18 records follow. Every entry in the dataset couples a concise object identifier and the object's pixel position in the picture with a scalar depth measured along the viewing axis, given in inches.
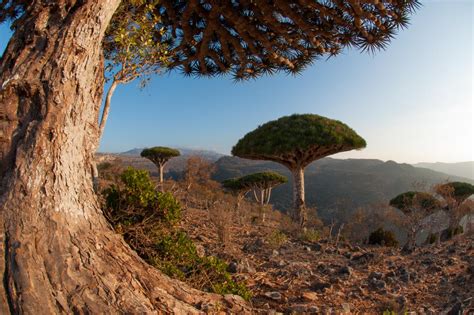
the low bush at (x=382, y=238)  622.5
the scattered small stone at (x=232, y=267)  172.1
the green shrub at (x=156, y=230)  135.2
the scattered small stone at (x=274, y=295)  140.2
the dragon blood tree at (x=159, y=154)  986.7
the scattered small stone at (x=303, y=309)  125.3
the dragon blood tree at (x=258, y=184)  870.4
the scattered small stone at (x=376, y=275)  196.2
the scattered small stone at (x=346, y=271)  197.0
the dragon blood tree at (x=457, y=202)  752.0
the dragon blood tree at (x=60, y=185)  75.9
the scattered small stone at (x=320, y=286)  160.4
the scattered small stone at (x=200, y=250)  191.3
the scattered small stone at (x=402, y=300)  149.2
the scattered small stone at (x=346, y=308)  131.3
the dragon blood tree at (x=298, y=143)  490.0
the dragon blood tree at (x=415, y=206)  424.2
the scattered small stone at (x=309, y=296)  142.7
